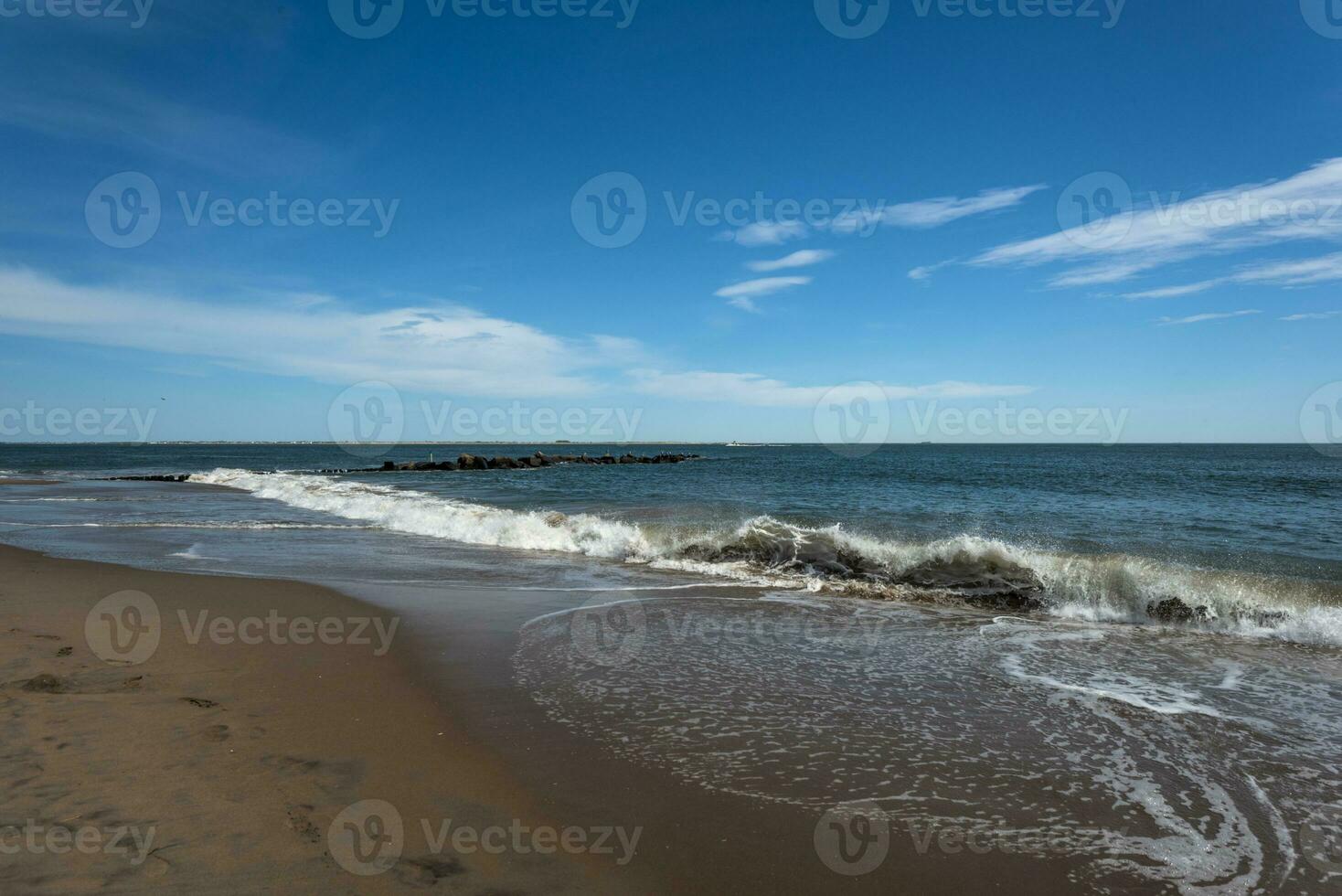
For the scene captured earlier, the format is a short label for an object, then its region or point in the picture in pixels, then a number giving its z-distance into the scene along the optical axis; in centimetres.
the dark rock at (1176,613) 1007
